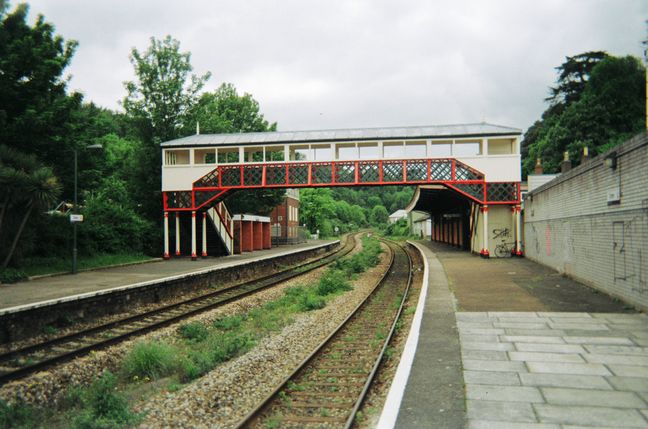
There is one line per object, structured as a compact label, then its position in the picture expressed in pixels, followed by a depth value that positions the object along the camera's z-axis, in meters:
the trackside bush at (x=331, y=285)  17.06
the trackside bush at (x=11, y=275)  15.57
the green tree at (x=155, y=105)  28.86
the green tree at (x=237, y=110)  40.47
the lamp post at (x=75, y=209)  17.86
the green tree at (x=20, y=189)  15.60
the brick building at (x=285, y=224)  46.69
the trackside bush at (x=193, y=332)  11.00
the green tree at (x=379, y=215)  120.88
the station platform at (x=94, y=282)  11.95
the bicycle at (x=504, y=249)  25.05
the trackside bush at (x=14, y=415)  6.52
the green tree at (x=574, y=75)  46.19
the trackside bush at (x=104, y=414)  5.79
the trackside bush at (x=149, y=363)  8.70
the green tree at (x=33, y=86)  17.06
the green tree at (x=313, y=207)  65.56
